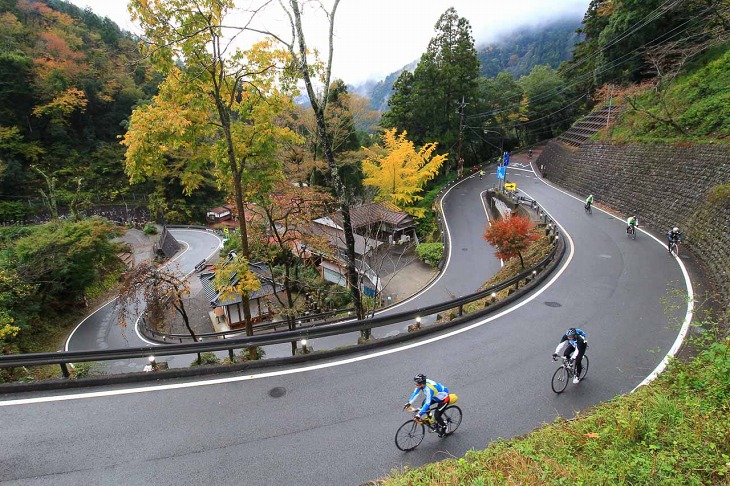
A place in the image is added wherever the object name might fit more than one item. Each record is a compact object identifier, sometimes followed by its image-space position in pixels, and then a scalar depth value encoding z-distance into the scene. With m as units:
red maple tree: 17.14
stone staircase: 34.42
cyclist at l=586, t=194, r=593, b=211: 24.16
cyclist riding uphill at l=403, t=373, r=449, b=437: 5.89
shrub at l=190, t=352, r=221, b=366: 8.87
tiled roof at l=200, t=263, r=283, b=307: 21.73
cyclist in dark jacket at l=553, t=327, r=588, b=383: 7.38
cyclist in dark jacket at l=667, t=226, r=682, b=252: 15.58
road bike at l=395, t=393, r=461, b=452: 5.95
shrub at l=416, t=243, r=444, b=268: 26.23
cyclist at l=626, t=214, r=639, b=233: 18.59
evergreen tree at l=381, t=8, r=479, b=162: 38.47
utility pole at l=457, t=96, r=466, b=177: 39.73
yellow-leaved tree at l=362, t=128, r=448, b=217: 31.58
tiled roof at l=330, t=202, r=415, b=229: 28.30
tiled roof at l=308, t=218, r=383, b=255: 26.03
